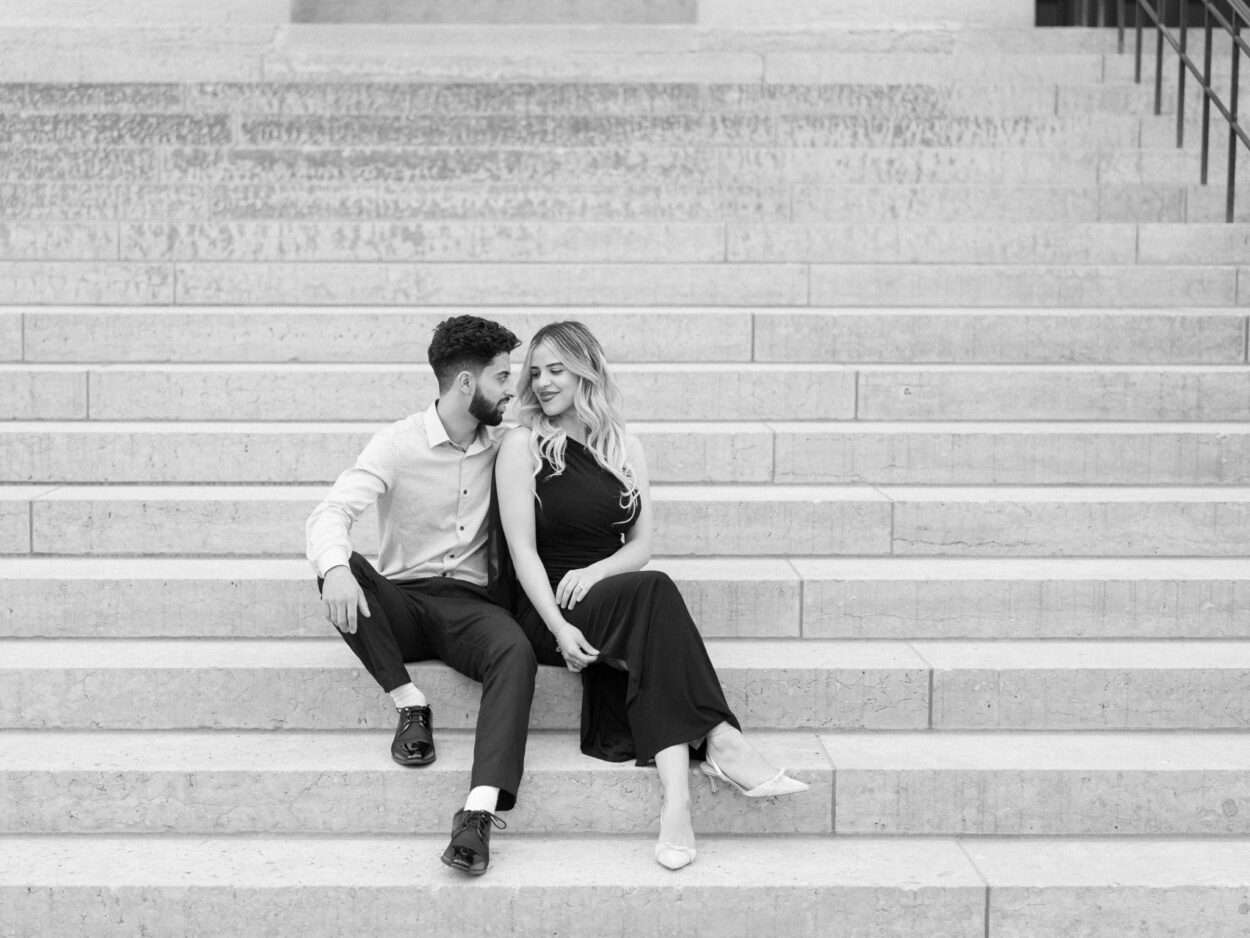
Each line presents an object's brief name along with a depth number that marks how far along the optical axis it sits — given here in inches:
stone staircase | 146.6
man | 148.4
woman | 148.6
